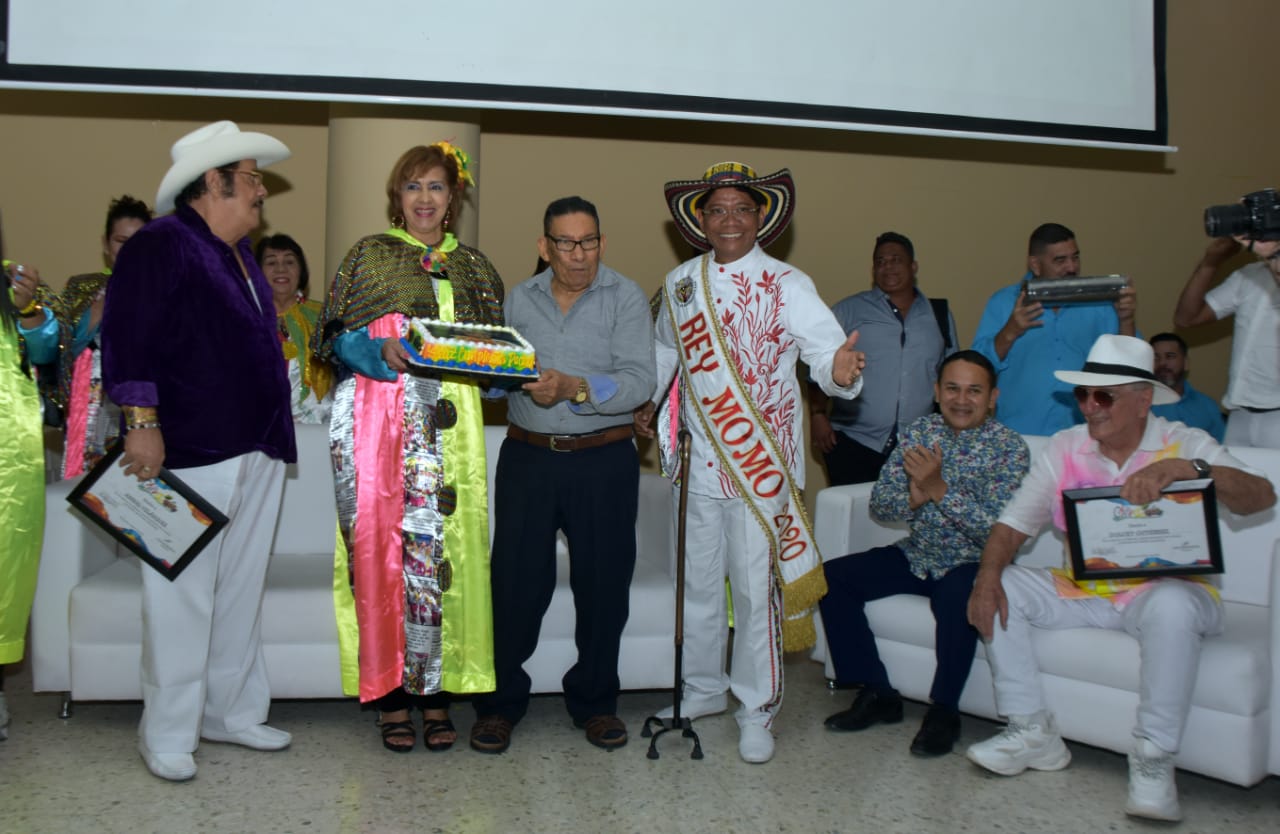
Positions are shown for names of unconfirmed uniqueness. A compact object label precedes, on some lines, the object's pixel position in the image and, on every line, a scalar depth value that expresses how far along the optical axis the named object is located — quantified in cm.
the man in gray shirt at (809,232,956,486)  432
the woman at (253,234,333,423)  423
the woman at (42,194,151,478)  372
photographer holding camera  390
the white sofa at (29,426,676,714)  313
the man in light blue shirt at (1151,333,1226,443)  496
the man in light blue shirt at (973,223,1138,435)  396
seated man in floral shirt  320
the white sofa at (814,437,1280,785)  279
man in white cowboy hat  274
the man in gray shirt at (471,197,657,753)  308
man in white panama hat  281
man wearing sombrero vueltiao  318
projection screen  357
